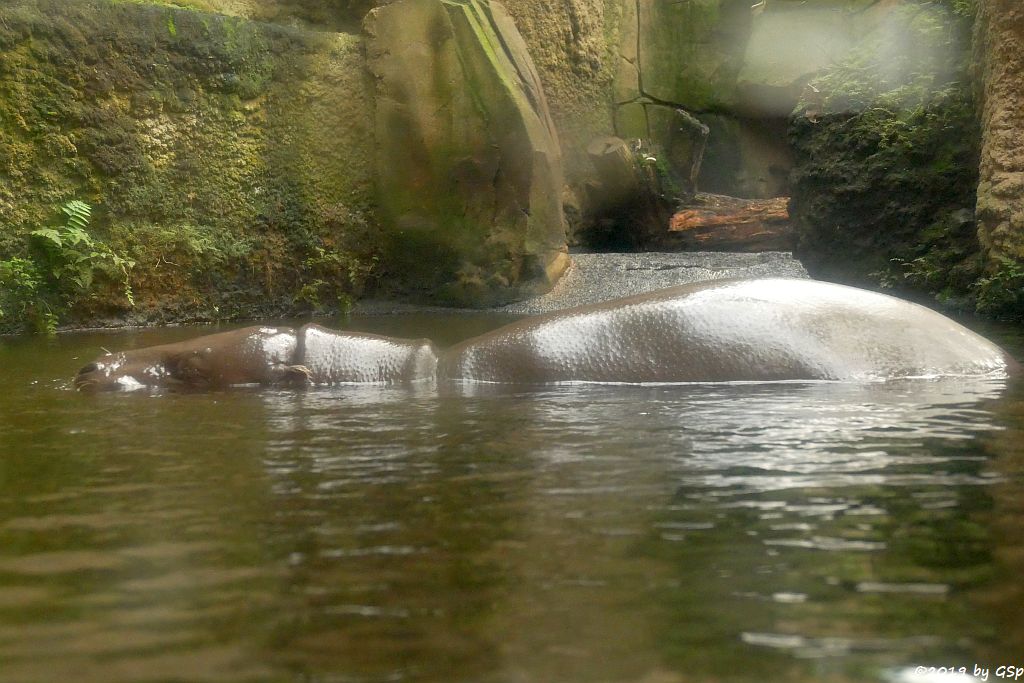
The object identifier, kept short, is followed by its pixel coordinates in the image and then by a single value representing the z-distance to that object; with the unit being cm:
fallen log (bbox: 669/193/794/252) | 1492
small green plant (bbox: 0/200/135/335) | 1070
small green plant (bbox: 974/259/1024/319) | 977
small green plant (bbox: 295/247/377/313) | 1266
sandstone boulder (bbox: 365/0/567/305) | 1255
